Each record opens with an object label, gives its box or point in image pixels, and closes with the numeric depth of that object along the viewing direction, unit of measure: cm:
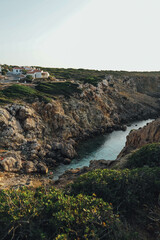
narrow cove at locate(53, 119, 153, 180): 2924
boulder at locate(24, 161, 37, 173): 2495
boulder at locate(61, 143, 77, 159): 3110
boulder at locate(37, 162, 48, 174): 2564
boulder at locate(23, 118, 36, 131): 3291
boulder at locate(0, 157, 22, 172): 2351
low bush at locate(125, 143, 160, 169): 1617
